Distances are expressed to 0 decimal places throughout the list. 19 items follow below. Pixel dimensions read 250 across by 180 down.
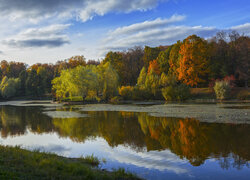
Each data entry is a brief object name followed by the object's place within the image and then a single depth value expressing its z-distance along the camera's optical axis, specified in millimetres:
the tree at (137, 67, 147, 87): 55344
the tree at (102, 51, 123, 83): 70812
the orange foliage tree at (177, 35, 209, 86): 51562
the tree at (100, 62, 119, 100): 54891
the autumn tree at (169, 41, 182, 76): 57594
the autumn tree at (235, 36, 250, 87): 49125
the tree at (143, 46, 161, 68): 70312
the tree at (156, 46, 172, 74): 61609
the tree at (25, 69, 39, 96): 91188
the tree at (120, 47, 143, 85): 72625
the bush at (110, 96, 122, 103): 55719
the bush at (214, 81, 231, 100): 44281
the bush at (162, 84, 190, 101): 47984
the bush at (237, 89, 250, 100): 43841
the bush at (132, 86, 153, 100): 53812
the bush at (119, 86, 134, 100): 55981
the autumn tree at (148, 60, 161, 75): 61562
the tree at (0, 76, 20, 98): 86062
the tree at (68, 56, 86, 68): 97312
